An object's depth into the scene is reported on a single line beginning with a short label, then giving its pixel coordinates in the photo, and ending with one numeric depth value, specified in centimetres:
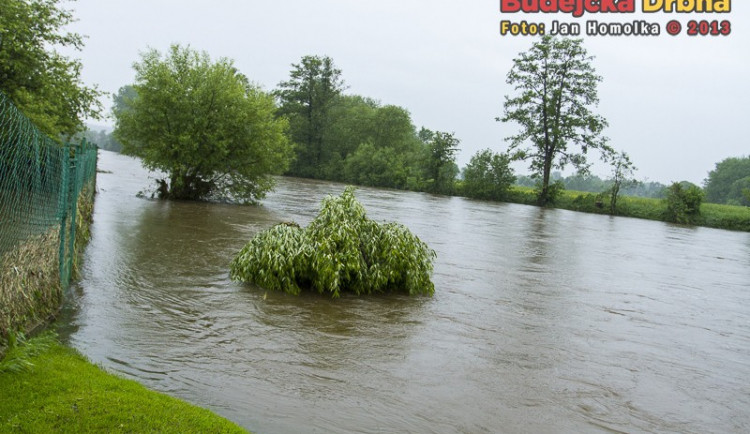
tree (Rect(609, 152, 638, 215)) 4566
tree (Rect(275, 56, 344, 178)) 7275
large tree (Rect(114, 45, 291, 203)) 2223
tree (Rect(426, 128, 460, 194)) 5934
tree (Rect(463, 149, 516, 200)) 5459
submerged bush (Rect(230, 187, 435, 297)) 913
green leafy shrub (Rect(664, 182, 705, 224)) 4175
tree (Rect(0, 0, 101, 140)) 1709
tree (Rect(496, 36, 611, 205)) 5275
